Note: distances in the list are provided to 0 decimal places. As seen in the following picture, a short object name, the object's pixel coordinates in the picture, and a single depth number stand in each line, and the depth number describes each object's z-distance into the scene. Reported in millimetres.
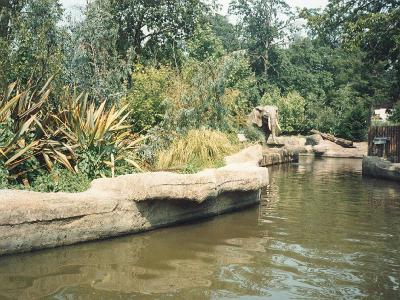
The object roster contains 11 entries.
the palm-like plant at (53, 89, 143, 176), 8219
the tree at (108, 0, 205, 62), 18297
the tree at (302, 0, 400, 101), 16984
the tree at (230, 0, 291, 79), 46844
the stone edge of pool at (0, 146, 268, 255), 5789
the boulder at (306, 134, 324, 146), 29106
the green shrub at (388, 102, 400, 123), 23141
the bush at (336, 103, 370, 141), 31703
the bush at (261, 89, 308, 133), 35156
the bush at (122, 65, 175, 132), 13172
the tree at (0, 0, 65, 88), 9555
